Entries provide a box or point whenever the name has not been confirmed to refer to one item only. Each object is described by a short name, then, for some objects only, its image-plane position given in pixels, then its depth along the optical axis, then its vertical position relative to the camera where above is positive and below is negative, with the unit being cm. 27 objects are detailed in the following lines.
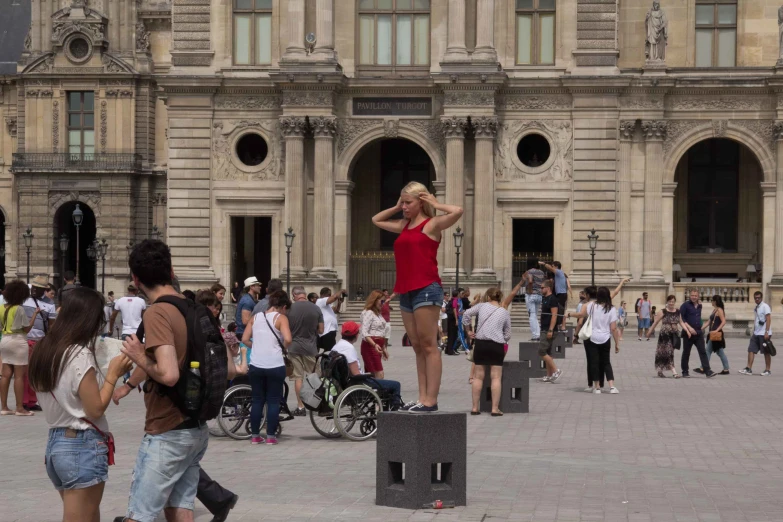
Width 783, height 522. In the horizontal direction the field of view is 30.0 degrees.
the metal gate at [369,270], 5325 -127
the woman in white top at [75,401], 879 -101
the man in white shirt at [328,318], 2566 -152
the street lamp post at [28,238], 6875 -27
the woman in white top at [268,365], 1753 -157
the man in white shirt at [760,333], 3023 -195
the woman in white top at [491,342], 2100 -153
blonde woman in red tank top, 1149 -24
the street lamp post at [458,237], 4944 -3
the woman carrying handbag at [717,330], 2991 -188
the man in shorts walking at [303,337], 2102 -147
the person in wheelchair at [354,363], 1814 -168
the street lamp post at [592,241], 4900 -13
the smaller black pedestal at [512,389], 2175 -229
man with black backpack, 880 -91
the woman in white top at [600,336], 2495 -170
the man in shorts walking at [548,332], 2755 -179
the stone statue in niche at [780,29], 4934 +710
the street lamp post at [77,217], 6016 +66
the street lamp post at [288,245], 4841 -35
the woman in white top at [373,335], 2225 -156
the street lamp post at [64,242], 6663 -43
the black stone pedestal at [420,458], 1230 -189
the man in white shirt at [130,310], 2436 -129
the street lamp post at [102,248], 6731 -69
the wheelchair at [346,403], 1789 -208
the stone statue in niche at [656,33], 4931 +692
